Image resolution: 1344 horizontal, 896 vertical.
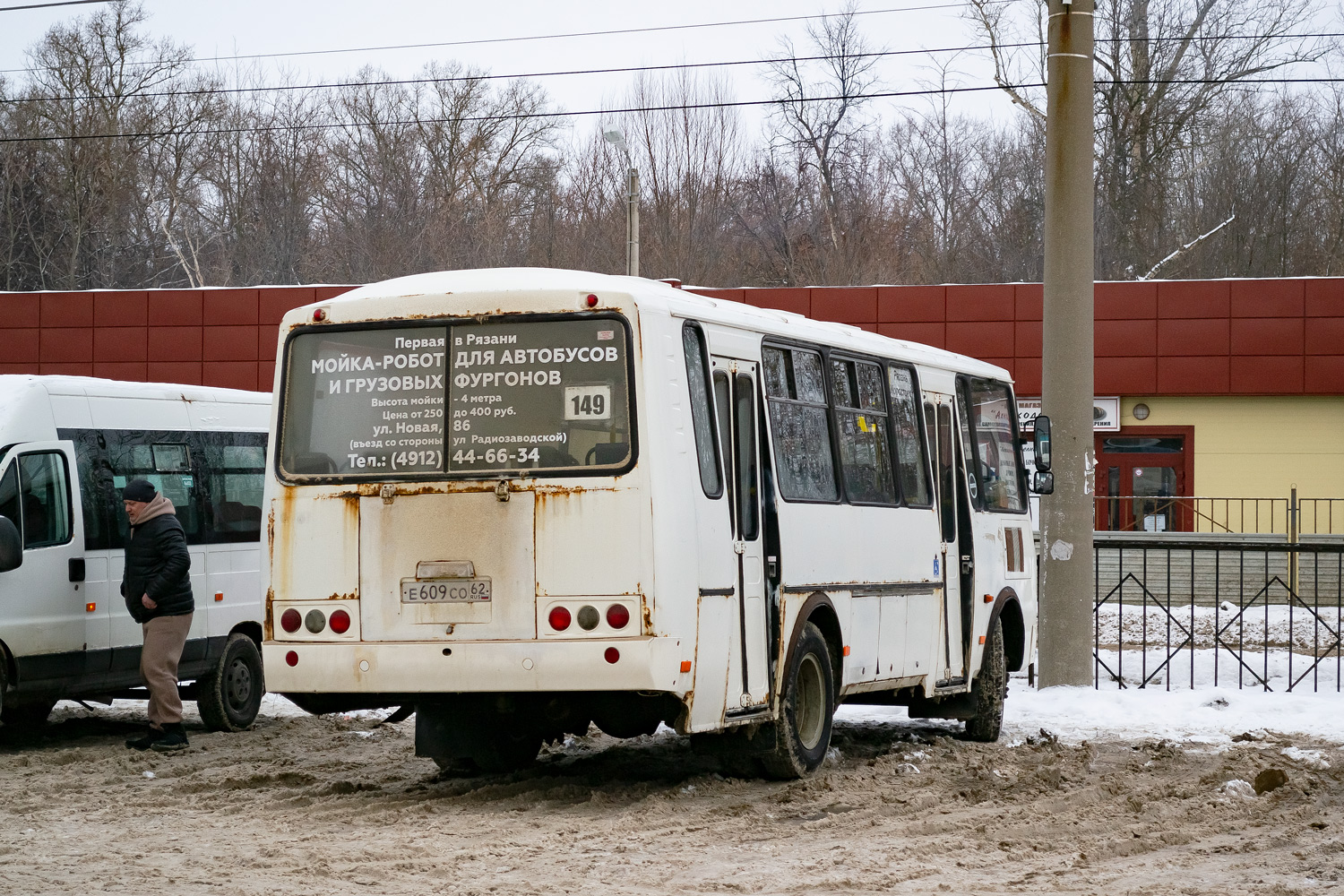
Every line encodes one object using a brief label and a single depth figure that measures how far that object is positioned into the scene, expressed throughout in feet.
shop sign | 105.40
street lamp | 89.71
